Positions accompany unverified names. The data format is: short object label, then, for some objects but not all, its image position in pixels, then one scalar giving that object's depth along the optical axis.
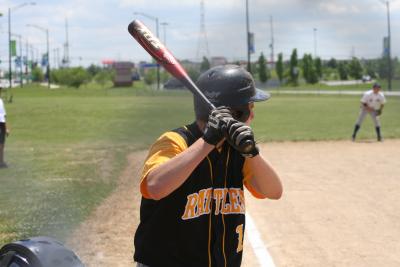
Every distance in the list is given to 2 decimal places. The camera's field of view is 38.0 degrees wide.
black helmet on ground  2.13
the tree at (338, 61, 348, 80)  80.00
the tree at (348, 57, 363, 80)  75.04
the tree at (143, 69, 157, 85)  70.19
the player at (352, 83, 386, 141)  17.42
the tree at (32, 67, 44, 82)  100.30
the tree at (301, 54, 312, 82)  73.62
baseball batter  2.55
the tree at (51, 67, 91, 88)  74.62
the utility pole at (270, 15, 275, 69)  77.57
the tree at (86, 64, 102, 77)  110.84
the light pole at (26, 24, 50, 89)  73.88
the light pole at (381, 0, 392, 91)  53.46
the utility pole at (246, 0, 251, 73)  47.30
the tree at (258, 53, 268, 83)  70.81
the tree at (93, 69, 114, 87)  81.88
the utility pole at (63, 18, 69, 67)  103.03
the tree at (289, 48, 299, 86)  72.69
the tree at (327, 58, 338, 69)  87.71
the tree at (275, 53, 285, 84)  75.50
